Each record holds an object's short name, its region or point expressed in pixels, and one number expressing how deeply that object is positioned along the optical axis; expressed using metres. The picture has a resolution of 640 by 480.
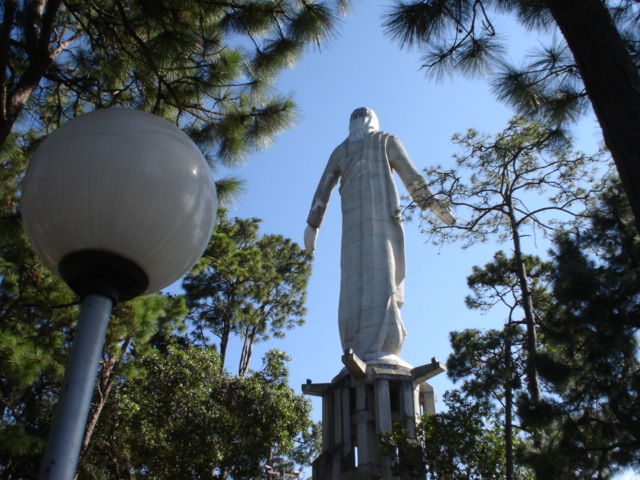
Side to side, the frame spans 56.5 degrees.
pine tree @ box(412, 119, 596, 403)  7.45
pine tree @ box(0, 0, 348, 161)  4.74
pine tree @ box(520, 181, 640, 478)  5.52
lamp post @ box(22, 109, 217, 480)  1.85
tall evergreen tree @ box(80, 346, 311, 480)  10.98
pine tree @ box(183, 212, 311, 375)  16.67
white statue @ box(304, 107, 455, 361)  8.76
